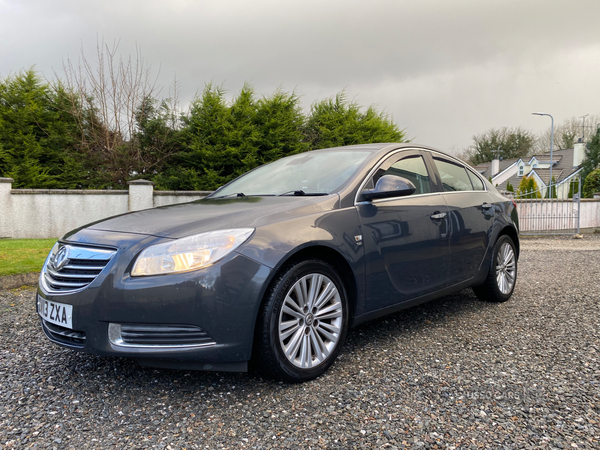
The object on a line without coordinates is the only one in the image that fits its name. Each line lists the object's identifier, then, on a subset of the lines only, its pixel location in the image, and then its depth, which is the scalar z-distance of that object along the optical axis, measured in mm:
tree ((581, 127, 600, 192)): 32500
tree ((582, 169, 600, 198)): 19138
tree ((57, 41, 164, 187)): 13906
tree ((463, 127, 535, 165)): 55500
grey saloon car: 2342
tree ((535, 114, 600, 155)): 54312
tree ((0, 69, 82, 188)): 12688
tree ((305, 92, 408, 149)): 14031
